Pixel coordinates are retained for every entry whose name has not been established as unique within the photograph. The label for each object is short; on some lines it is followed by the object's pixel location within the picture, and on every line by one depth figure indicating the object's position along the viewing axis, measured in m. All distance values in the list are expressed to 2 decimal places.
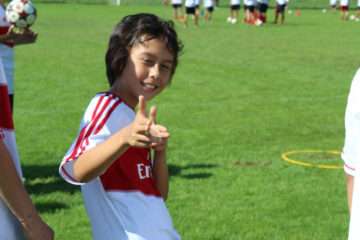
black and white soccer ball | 7.95
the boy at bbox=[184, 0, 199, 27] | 33.75
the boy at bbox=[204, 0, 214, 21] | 37.41
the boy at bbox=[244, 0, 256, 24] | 35.88
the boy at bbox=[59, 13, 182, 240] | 3.20
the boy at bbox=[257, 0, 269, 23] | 35.53
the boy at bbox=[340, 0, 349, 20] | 40.16
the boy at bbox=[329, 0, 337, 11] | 48.58
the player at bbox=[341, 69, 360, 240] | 2.61
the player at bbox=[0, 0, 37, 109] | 7.28
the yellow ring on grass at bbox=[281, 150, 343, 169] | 9.36
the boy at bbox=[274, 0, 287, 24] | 35.94
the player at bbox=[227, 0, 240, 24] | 36.23
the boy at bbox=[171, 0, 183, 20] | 35.69
